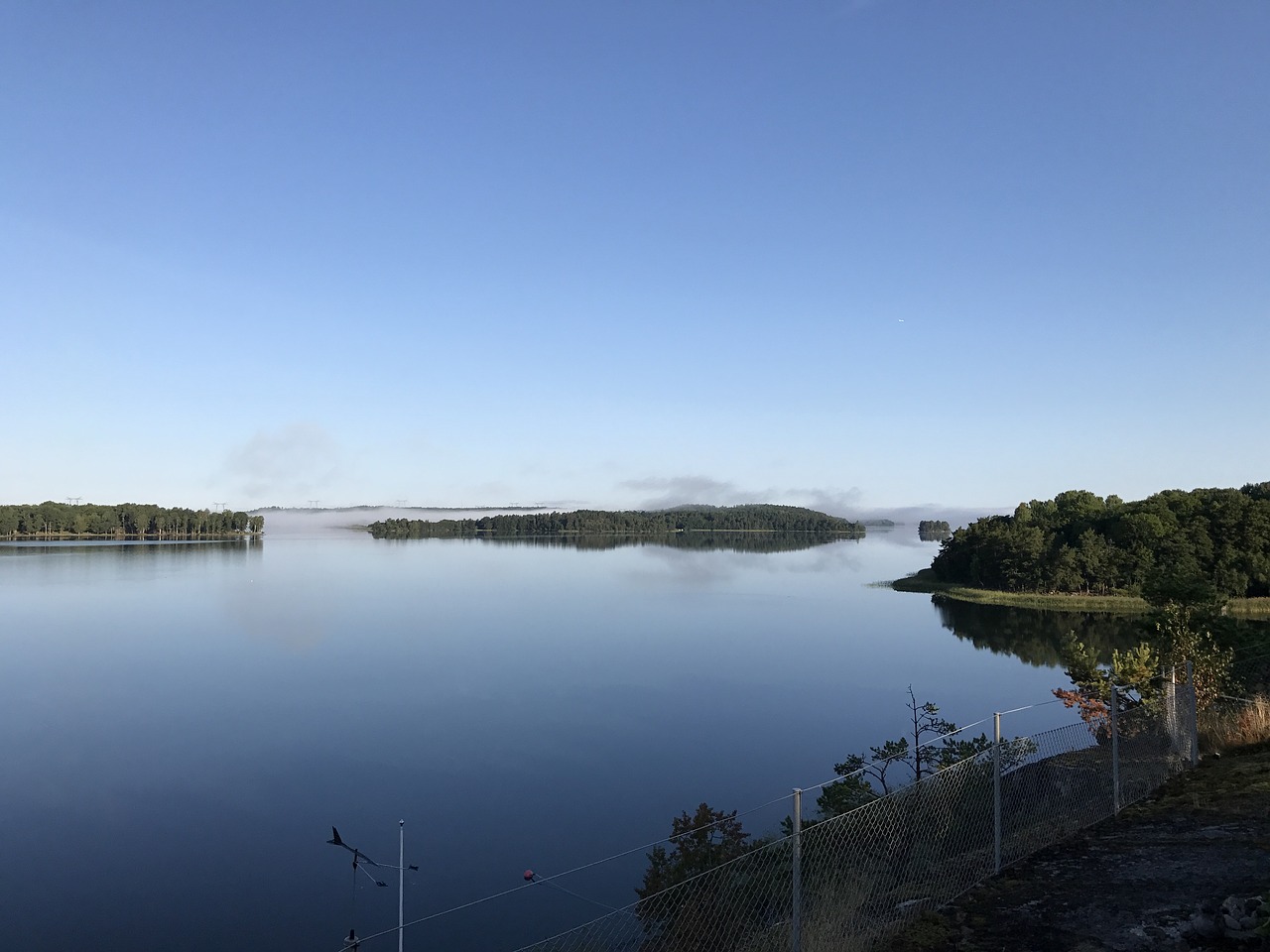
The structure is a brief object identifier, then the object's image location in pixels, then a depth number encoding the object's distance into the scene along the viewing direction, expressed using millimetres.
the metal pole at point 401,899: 13531
